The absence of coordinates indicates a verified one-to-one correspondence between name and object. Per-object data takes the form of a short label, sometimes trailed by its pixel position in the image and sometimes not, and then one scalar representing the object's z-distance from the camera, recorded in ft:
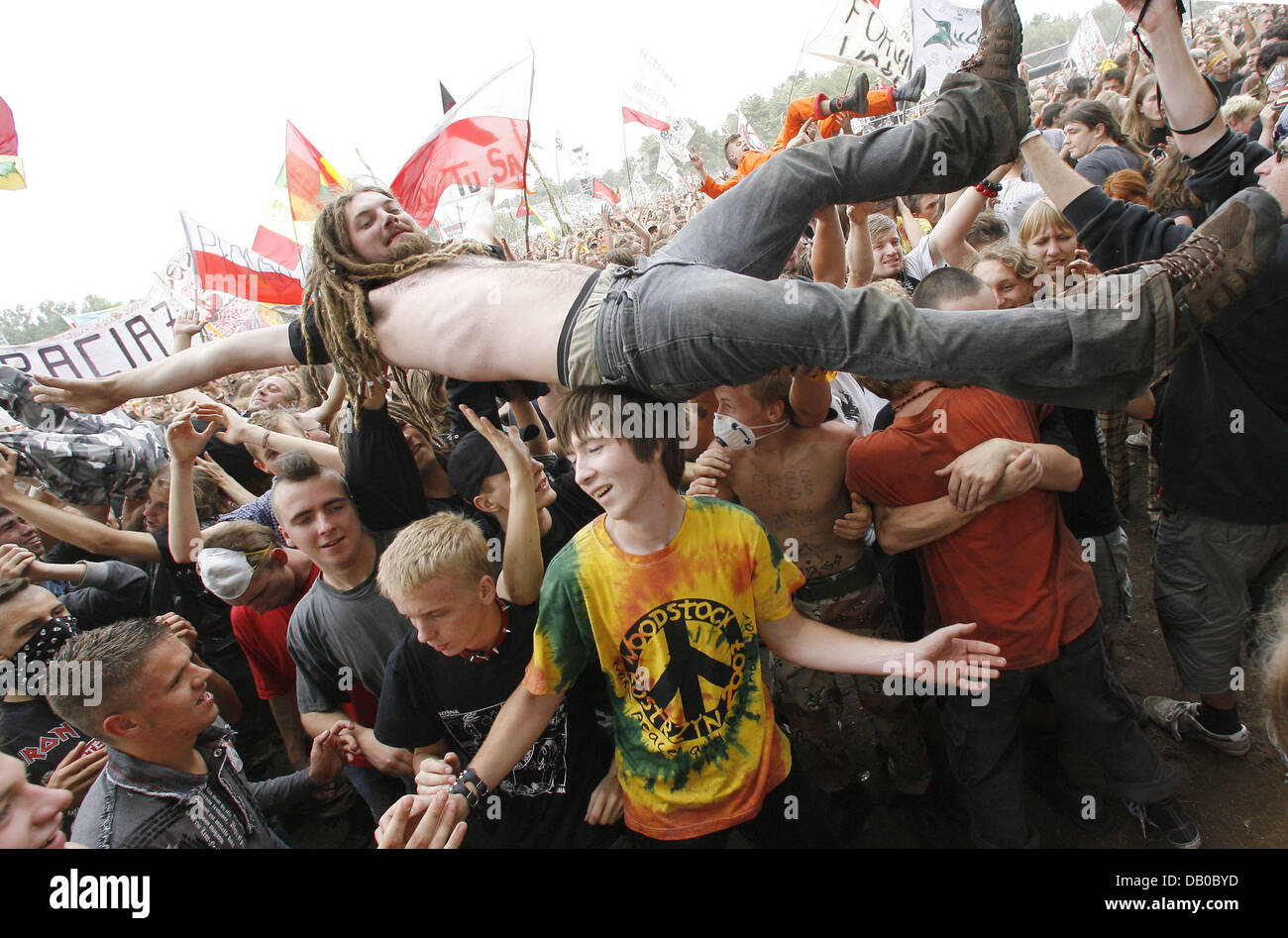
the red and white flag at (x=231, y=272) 21.61
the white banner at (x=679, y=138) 28.38
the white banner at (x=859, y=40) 21.00
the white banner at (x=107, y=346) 15.89
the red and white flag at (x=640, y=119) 31.09
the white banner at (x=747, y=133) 31.76
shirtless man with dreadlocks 5.86
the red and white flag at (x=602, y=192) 53.47
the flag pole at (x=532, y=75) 14.59
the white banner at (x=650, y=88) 30.32
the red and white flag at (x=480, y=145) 14.90
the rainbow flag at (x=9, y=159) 13.17
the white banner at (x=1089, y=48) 40.52
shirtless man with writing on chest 8.54
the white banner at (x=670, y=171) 35.70
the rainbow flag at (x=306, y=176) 23.13
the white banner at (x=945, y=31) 20.97
